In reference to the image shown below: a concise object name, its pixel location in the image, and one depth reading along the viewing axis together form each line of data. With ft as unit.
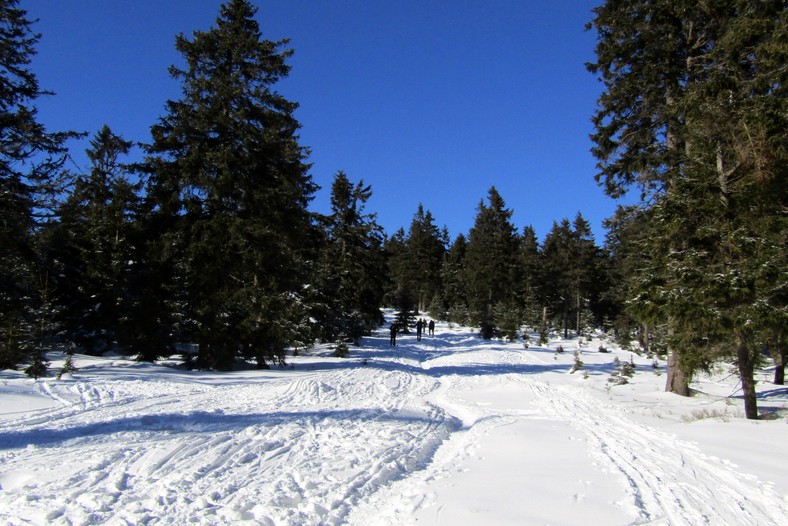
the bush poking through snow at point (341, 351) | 72.38
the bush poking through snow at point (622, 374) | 50.29
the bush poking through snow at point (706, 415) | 31.07
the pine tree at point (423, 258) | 214.28
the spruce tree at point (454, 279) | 197.16
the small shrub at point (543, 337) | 118.42
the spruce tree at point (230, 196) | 50.14
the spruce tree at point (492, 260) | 149.07
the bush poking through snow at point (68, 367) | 37.55
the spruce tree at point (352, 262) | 95.14
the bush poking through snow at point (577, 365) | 63.36
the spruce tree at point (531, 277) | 153.99
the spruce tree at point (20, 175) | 44.91
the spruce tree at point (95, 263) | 57.00
